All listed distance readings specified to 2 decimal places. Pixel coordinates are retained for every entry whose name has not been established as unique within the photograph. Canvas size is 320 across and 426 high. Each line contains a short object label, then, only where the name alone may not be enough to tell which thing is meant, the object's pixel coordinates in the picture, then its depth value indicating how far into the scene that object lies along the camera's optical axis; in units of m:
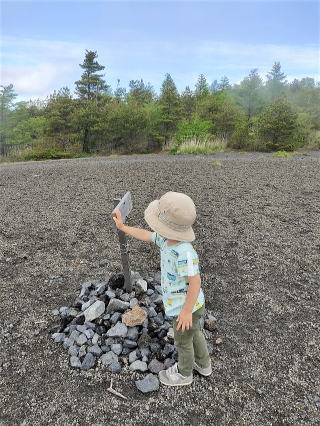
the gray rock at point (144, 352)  2.45
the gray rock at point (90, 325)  2.63
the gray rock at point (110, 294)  2.88
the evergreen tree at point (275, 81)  49.29
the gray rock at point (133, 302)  2.79
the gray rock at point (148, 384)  2.19
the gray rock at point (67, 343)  2.54
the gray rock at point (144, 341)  2.51
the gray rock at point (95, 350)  2.44
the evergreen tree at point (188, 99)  33.29
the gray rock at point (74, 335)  2.57
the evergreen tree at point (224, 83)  53.76
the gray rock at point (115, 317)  2.65
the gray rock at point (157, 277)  3.32
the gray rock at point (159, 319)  2.72
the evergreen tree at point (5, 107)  27.82
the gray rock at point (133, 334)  2.54
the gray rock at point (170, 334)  2.60
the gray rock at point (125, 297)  2.88
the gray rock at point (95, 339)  2.51
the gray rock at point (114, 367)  2.33
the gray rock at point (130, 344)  2.48
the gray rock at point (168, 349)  2.47
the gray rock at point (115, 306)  2.73
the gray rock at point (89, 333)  2.55
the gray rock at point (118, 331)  2.54
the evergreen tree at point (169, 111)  23.36
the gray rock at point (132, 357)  2.41
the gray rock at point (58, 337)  2.62
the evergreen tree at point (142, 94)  37.35
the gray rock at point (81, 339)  2.51
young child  1.94
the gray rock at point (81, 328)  2.60
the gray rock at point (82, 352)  2.43
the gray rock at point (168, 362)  2.38
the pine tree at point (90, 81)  26.73
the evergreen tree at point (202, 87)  37.45
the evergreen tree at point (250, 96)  33.41
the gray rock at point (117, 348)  2.46
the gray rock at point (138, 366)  2.34
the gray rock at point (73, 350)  2.45
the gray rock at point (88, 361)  2.36
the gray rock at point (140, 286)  2.98
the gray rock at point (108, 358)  2.39
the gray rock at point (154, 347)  2.50
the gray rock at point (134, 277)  3.14
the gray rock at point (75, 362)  2.37
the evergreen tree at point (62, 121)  24.75
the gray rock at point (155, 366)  2.34
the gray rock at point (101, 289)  2.98
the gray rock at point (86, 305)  2.83
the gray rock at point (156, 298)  2.91
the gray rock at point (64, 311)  2.83
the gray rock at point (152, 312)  2.77
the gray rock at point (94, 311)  2.68
